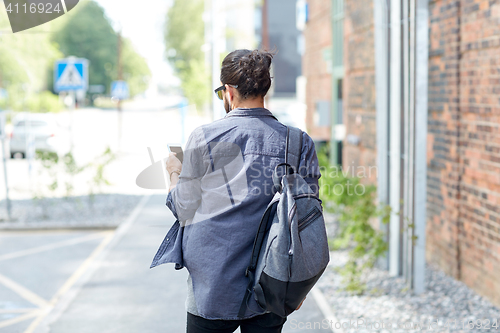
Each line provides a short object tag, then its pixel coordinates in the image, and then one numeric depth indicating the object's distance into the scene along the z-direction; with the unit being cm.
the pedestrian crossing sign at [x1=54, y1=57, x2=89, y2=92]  1166
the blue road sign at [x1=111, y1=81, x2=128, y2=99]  2484
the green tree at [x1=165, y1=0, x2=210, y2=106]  5753
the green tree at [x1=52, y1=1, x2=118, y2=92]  6209
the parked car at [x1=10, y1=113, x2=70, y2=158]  2031
